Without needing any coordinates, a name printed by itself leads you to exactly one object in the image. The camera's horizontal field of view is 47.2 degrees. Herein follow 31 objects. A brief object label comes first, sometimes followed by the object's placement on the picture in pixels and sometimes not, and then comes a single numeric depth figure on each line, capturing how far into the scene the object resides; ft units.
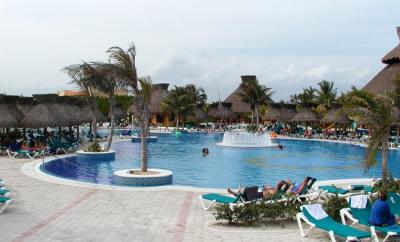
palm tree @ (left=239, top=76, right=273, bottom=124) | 151.53
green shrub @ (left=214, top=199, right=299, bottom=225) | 27.78
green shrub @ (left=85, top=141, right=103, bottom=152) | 71.17
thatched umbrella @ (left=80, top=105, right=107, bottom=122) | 96.20
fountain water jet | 101.35
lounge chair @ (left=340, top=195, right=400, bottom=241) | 26.08
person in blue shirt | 24.16
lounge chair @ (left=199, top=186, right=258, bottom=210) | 32.12
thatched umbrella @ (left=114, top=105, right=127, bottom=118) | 126.00
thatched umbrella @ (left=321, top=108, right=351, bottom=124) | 128.36
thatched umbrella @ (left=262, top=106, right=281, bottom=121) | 156.66
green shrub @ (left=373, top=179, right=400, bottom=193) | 32.98
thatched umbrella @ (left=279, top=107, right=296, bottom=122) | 155.12
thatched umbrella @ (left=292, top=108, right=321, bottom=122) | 140.67
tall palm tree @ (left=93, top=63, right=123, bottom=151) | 67.75
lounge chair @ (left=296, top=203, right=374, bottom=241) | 22.48
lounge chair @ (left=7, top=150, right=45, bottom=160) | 67.72
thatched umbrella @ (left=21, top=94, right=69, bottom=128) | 79.20
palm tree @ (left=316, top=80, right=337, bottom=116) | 163.53
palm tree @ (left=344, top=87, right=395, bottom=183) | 36.63
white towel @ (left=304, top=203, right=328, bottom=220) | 25.45
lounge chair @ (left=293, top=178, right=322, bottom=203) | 33.30
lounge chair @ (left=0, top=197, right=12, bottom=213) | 31.24
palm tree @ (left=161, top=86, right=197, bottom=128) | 158.20
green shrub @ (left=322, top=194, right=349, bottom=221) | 27.68
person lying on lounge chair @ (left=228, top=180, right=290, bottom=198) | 32.65
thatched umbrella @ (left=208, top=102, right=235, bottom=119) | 180.55
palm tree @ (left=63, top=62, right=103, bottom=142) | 68.08
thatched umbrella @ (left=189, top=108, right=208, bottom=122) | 174.21
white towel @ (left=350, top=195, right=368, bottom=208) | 26.76
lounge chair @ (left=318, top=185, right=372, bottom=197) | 36.23
